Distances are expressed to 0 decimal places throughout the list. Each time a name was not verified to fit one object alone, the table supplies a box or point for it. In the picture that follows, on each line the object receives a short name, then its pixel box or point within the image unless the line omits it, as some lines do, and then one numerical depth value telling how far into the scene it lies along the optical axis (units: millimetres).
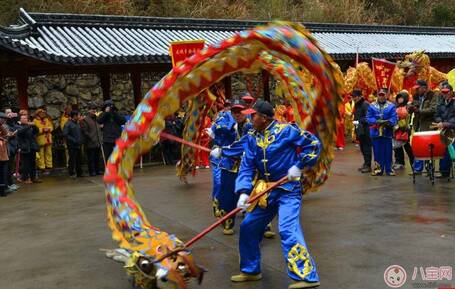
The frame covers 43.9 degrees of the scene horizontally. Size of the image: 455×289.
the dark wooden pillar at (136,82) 15492
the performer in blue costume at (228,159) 6891
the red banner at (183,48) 10953
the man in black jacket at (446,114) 9359
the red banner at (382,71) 16188
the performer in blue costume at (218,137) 7336
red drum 9383
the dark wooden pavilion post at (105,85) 15055
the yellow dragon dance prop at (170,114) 4738
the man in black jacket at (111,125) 12984
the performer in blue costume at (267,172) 5113
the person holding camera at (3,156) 10289
